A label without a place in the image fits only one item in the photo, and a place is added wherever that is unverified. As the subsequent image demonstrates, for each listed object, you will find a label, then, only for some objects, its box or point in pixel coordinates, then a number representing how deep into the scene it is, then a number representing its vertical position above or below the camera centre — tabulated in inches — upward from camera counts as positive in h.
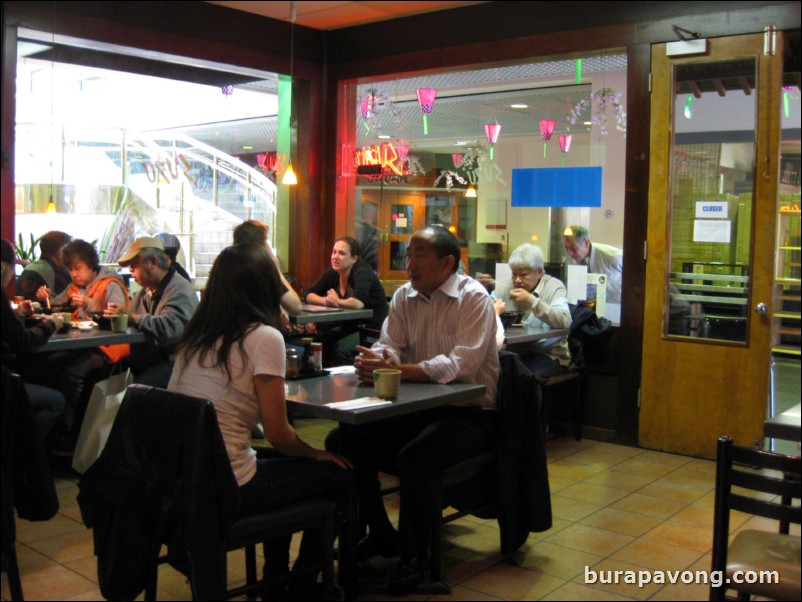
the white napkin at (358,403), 108.4 -20.8
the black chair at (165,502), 93.5 -29.4
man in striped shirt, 118.0 -19.4
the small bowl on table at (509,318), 202.5 -17.6
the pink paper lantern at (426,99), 252.5 +41.1
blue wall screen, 220.4 +14.8
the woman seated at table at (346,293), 223.3 -14.1
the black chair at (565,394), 206.2 -37.5
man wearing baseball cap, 170.2 -14.0
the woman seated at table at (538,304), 203.2 -14.4
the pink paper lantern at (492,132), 241.4 +30.7
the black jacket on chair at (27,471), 114.0 -31.6
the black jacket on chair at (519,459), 127.2 -32.0
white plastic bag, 145.9 -31.2
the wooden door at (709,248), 183.2 -0.1
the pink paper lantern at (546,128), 229.1 +30.3
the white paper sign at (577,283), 223.3 -10.0
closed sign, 190.1 +8.4
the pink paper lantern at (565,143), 225.8 +26.1
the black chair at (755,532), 81.4 -28.1
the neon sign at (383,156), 256.1 +24.5
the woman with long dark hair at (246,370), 101.8 -15.7
